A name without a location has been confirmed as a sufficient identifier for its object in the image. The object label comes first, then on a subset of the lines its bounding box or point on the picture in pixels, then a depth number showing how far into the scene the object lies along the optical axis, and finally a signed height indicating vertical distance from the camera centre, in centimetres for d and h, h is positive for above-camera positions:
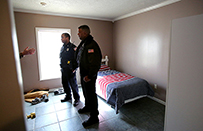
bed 250 -80
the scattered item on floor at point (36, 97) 309 -112
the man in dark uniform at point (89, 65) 199 -19
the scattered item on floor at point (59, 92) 362 -113
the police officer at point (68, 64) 275 -22
